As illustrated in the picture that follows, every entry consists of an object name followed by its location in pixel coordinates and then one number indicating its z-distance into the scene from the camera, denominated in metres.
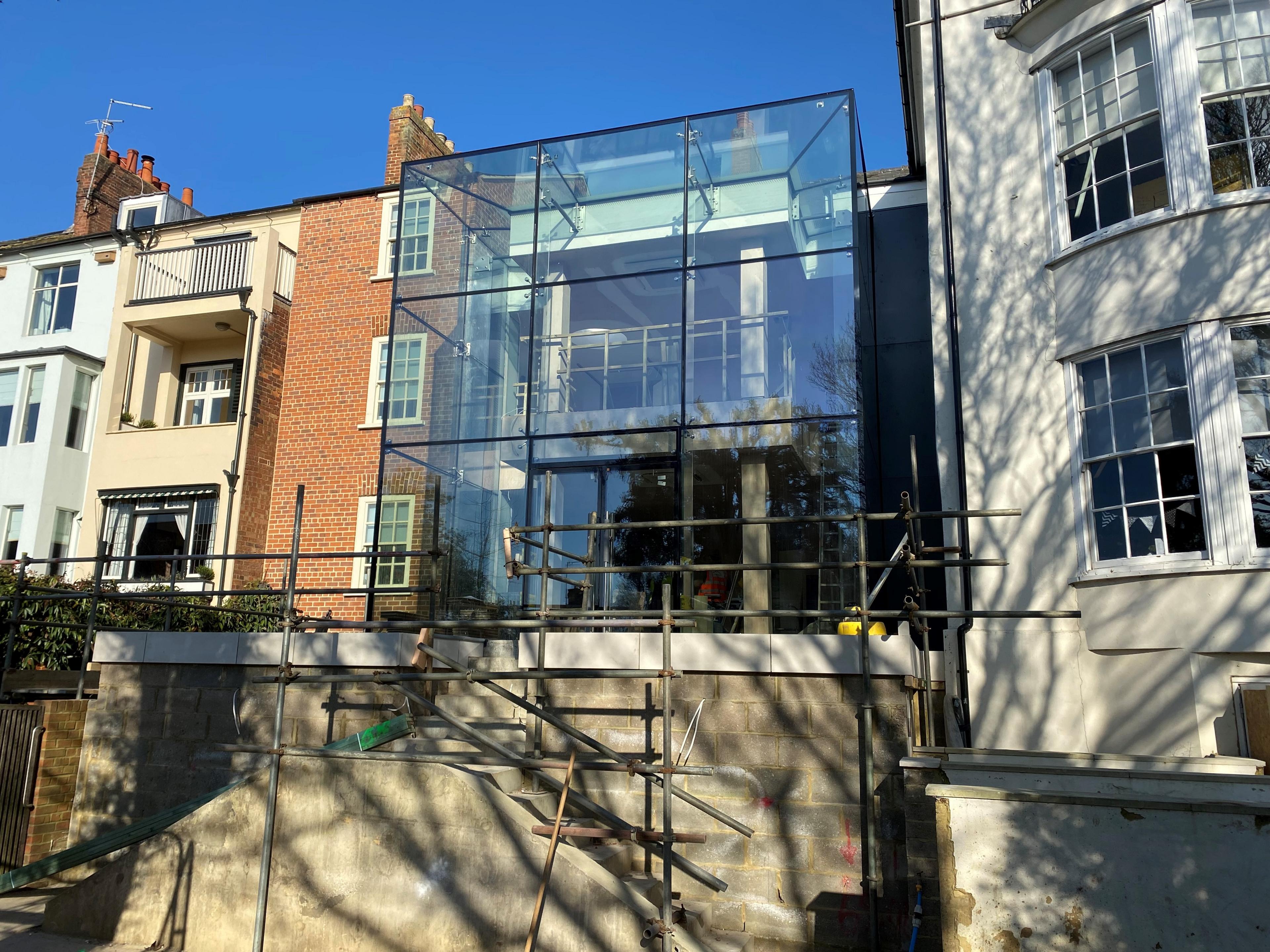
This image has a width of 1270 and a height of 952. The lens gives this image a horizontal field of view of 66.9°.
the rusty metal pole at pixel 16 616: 9.78
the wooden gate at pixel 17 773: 9.00
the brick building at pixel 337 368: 17.62
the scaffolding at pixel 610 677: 6.25
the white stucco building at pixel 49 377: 19.59
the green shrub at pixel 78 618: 12.14
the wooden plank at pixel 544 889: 5.85
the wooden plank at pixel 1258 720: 6.94
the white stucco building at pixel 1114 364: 7.93
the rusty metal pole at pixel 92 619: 9.80
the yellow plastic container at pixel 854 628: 9.24
